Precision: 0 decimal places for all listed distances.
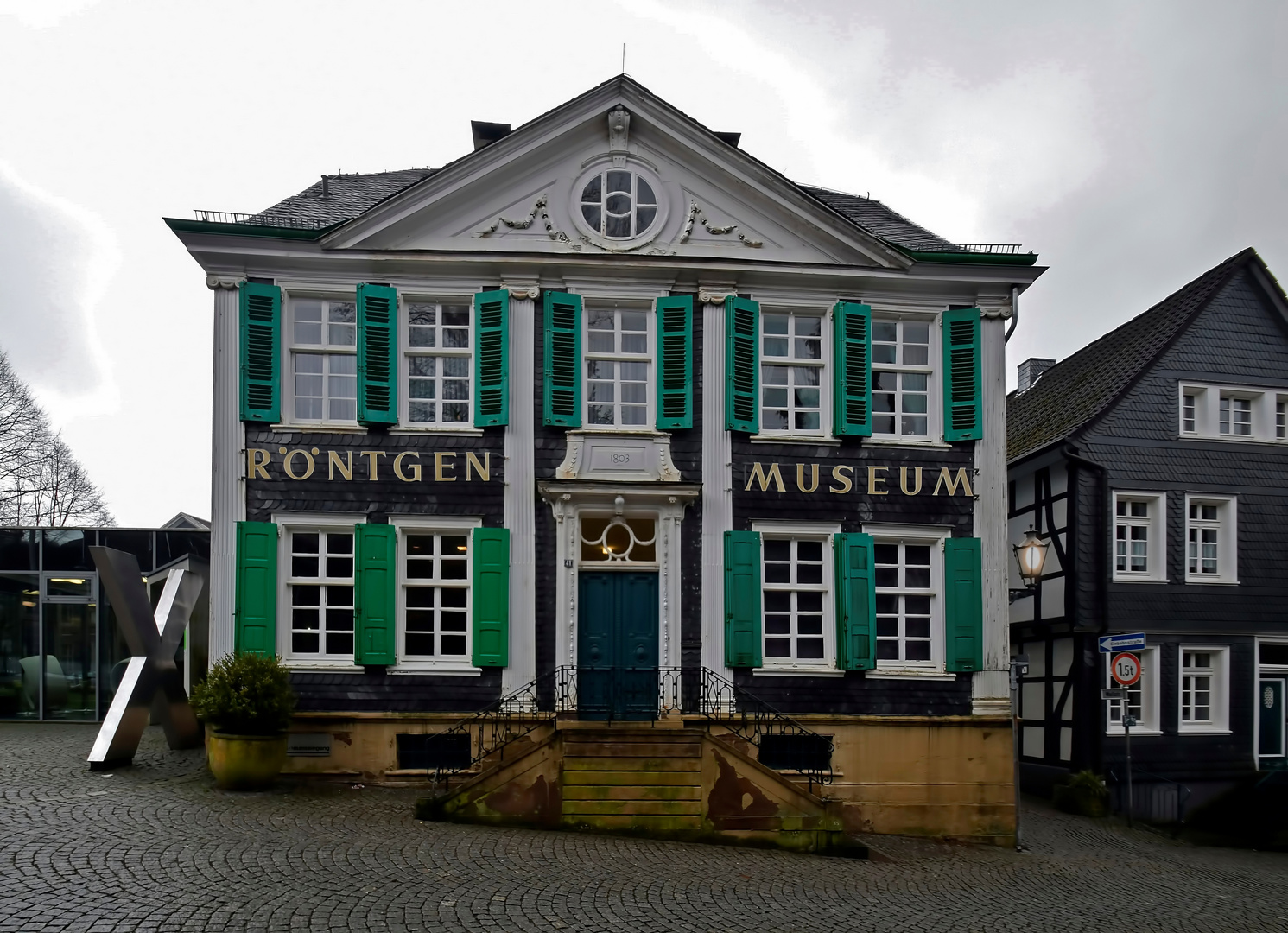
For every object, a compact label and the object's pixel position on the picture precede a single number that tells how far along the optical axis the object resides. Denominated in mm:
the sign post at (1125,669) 13719
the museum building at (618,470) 13102
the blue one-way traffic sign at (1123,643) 13891
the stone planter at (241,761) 11641
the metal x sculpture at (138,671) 12438
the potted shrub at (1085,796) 16281
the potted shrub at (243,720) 11648
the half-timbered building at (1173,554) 17250
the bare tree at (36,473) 31609
